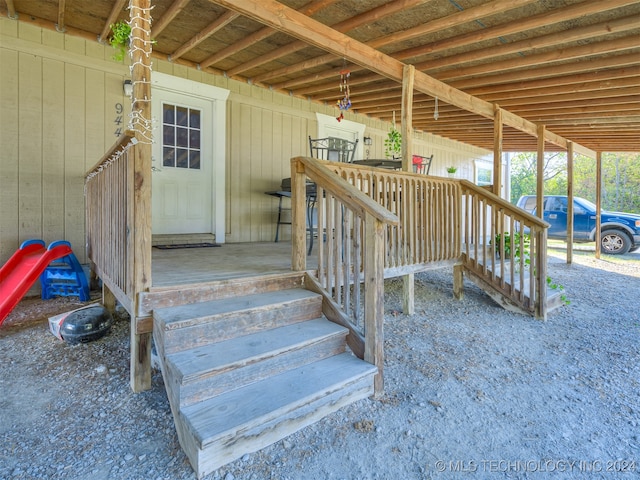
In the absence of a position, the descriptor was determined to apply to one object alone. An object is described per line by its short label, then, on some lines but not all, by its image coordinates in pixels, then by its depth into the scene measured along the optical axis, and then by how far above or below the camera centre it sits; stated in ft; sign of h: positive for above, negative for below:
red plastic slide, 9.60 -1.15
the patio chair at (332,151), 16.56 +3.98
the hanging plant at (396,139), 16.81 +4.10
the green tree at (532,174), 76.23 +12.03
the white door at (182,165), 14.99 +2.60
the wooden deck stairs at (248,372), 5.39 -2.48
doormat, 14.45 -0.69
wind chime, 15.24 +6.46
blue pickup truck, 29.73 +0.59
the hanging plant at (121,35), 7.54 +3.89
